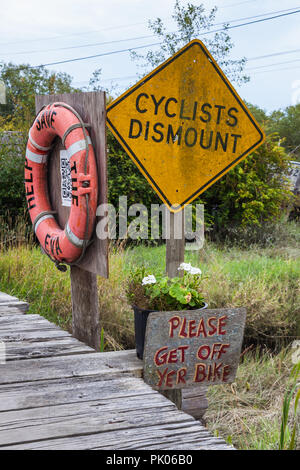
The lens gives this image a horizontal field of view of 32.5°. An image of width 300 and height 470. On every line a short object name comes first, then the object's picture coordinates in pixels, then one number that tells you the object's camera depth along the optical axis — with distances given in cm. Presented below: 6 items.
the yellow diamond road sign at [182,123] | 280
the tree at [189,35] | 1614
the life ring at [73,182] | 313
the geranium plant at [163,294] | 276
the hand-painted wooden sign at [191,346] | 255
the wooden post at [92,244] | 312
